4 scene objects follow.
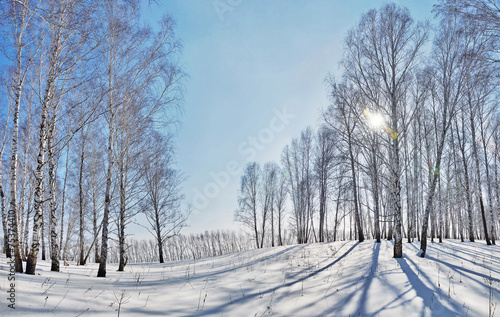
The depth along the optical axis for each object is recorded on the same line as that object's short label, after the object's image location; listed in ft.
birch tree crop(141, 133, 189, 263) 55.64
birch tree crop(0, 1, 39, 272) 21.91
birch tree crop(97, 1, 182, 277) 30.07
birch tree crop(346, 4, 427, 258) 31.94
